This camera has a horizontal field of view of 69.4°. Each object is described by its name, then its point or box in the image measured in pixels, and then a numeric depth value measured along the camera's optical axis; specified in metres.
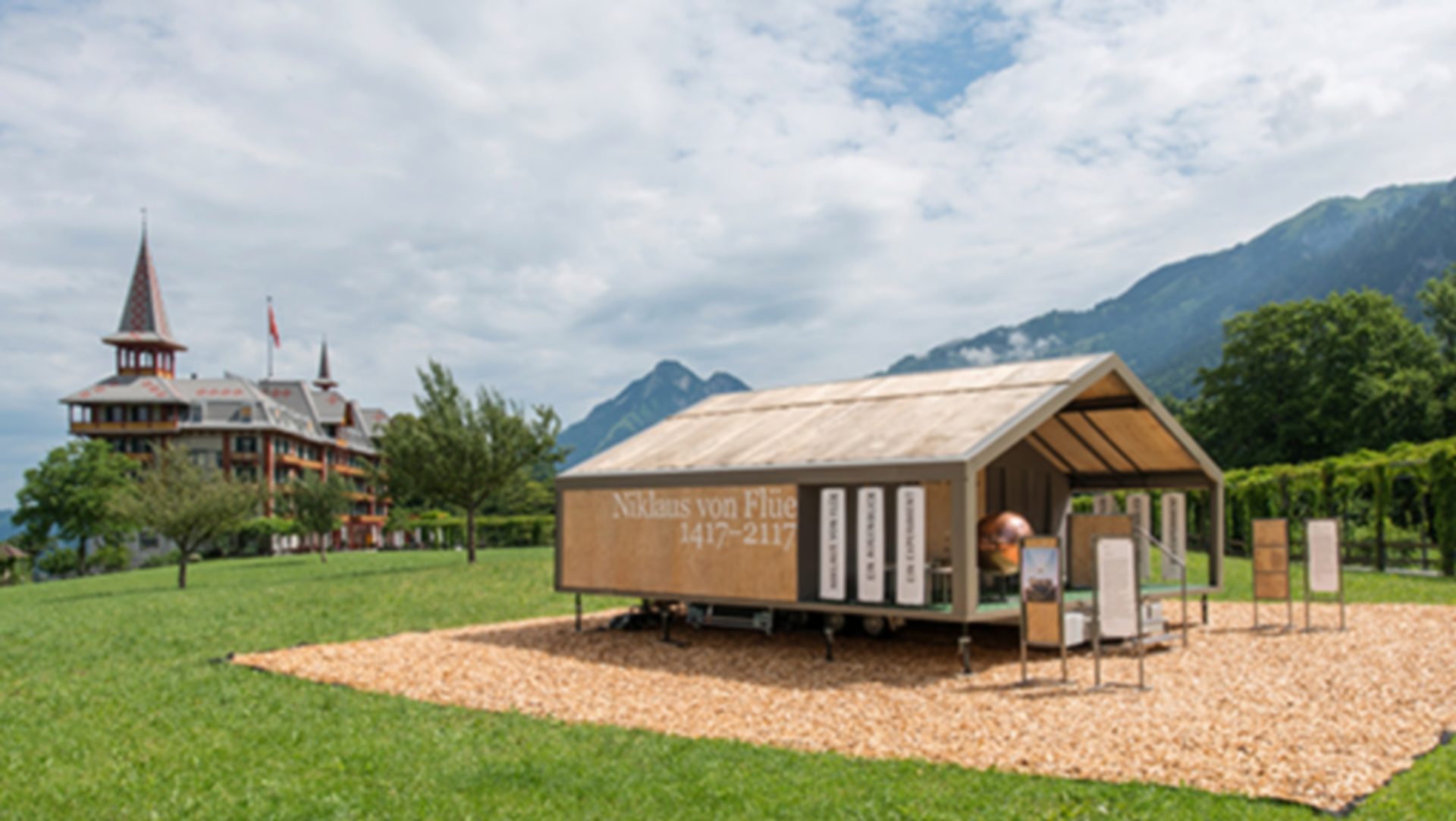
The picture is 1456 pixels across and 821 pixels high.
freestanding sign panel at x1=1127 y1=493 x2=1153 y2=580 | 18.05
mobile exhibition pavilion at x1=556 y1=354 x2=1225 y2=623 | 12.75
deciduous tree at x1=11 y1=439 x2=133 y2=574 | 64.75
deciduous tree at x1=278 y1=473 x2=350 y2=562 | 43.91
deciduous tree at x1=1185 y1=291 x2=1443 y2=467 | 50.31
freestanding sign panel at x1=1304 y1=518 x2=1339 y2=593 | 15.50
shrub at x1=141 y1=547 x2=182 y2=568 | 57.65
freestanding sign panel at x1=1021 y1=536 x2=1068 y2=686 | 11.55
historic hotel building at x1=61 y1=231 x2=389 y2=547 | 79.75
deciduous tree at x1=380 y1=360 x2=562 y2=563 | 33.31
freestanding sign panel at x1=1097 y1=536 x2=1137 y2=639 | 11.33
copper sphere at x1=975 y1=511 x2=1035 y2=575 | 14.87
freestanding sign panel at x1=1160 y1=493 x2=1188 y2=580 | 17.64
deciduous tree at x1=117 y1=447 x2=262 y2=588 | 29.95
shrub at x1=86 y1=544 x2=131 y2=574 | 64.19
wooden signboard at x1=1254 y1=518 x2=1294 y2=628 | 15.38
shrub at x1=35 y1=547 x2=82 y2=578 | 62.44
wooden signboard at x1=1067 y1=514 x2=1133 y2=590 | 17.34
